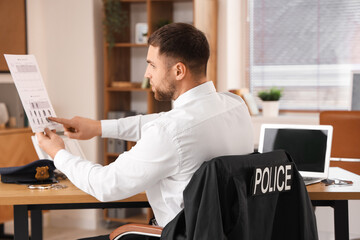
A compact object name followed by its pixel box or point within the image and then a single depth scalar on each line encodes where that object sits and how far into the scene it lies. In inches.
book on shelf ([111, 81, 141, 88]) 184.9
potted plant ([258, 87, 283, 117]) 198.4
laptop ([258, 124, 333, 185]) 99.7
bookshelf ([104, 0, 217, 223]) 182.5
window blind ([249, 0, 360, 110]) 199.5
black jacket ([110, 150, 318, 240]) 64.0
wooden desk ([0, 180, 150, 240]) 84.2
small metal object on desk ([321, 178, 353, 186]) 95.2
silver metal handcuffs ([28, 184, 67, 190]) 89.4
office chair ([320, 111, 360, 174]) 133.6
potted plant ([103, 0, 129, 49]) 179.6
